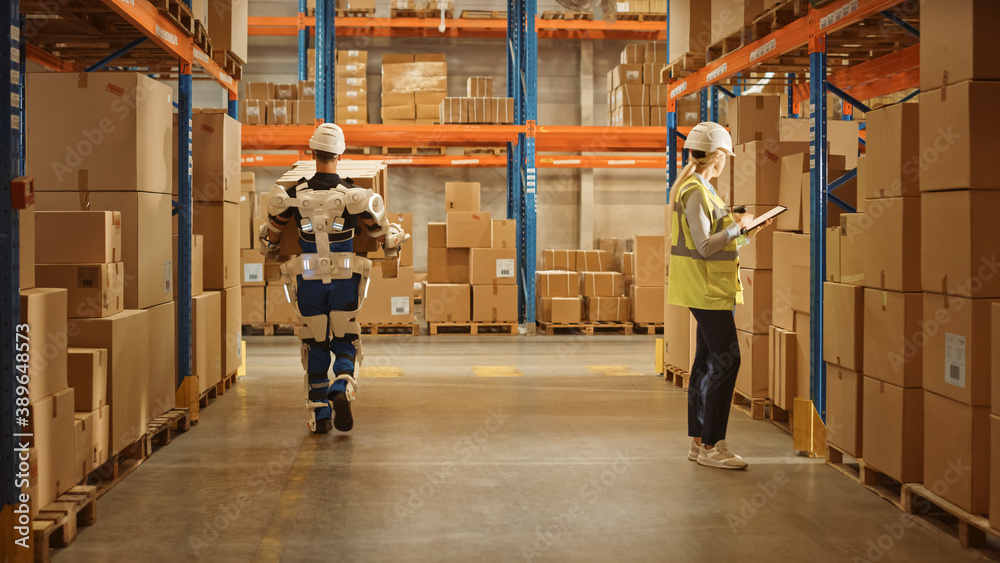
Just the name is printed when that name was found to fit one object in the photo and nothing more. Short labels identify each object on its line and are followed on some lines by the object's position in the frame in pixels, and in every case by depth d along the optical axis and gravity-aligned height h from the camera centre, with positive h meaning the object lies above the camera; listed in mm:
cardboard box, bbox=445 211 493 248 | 11648 +673
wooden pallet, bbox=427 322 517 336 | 12031 -792
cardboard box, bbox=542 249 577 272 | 12508 +237
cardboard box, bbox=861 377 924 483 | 4047 -760
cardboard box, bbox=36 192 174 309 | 5000 +264
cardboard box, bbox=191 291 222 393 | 6336 -498
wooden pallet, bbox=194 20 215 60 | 6172 +1791
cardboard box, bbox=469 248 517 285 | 11688 +123
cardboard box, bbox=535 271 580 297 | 12156 -130
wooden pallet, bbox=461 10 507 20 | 15203 +4724
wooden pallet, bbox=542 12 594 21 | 15266 +4716
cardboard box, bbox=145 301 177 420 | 5324 -563
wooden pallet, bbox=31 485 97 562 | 3373 -1035
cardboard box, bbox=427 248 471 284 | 11898 +149
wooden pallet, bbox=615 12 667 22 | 15125 +4665
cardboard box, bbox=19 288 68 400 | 3457 -273
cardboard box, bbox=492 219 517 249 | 11633 +578
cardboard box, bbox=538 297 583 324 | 12094 -503
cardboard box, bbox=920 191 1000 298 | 3637 +142
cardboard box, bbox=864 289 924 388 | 4070 -310
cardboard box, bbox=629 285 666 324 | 11984 -410
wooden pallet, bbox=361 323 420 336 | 11898 -784
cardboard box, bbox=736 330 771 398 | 6273 -667
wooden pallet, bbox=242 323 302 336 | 11844 -813
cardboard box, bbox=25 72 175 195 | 4926 +840
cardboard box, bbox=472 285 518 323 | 11867 -400
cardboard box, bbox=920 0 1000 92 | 3691 +1051
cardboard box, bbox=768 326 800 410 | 5809 -629
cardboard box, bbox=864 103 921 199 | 4137 +628
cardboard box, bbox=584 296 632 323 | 12219 -492
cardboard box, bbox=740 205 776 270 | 6301 +207
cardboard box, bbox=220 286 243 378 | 7273 -486
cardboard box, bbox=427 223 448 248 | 11797 +556
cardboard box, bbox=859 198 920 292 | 4102 +157
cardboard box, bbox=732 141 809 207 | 6254 +796
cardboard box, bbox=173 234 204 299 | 6379 +75
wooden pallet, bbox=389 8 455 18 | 14842 +4621
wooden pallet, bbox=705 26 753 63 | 6289 +1822
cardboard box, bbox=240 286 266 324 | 11883 -410
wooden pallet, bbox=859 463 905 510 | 4363 -1112
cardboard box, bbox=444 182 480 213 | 11844 +1098
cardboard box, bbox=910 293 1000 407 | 3598 -314
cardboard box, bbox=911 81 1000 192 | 3656 +622
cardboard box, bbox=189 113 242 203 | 6879 +962
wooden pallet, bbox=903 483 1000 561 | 3514 -1108
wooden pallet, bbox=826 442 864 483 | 4793 -1098
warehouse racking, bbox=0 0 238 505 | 3301 +1487
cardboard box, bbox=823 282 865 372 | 4566 -277
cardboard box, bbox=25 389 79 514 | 3510 -744
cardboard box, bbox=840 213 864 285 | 4605 +157
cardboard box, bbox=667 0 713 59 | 7504 +2248
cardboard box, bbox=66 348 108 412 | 4195 -509
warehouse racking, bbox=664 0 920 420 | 5094 +1573
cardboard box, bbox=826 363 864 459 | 4567 -746
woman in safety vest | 4590 +24
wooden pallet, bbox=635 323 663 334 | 12125 -774
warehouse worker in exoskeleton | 5406 +73
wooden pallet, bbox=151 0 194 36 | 5238 +1739
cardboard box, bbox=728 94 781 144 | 6473 +1214
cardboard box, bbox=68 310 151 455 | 4484 -505
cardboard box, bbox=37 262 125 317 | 4438 -50
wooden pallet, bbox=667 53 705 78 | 7262 +1851
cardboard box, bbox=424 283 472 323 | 11867 -387
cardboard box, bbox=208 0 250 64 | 7250 +2156
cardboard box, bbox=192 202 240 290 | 7012 +309
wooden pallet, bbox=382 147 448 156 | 14828 +2222
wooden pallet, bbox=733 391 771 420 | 6332 -1007
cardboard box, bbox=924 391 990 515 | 3557 -765
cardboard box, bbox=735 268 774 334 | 6270 -197
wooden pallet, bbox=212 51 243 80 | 7045 +1816
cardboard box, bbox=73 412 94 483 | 4008 -827
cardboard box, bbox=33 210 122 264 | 4426 +191
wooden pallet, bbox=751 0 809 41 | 5363 +1729
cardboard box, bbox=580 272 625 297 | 12227 -130
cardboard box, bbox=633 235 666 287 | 11703 +213
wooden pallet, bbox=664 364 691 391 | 7629 -942
